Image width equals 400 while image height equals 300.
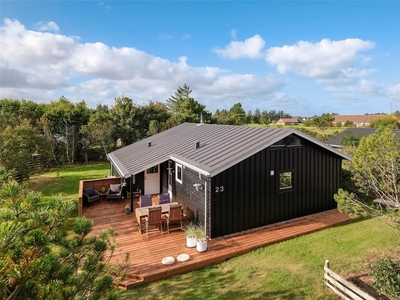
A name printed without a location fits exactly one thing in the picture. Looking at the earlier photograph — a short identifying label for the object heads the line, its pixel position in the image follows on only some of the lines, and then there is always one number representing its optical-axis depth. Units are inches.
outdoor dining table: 356.8
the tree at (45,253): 75.6
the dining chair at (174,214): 358.9
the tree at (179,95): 2239.9
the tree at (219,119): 1737.5
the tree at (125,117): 1176.2
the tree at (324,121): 1523.1
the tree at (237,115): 1982.5
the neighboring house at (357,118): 3147.1
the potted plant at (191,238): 314.3
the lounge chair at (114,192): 508.7
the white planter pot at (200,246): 302.7
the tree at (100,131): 1027.9
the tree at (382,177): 211.3
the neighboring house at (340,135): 1201.3
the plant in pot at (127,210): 438.6
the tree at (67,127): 1026.1
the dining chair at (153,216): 345.4
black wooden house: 340.5
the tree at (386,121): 1838.1
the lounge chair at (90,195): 481.1
